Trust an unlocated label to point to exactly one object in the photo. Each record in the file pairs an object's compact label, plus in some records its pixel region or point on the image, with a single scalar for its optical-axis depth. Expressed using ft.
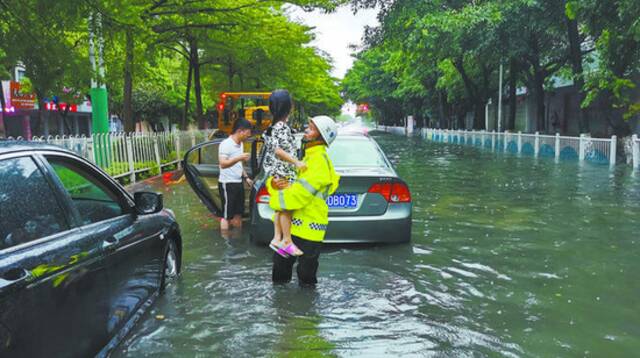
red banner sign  99.08
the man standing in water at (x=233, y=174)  24.43
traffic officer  15.57
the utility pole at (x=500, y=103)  117.80
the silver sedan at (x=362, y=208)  21.12
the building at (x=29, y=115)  103.55
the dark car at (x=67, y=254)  8.37
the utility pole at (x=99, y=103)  47.37
